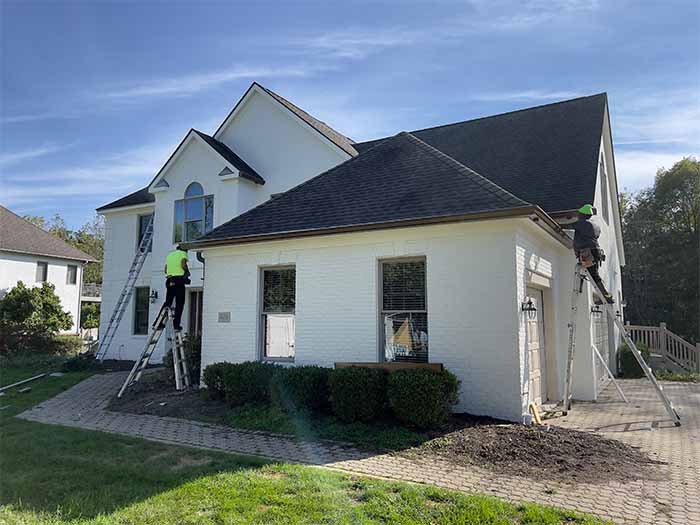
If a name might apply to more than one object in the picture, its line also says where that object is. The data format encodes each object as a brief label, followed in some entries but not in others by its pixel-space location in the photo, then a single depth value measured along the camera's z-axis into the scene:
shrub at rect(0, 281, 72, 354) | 21.42
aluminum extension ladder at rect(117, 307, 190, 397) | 11.35
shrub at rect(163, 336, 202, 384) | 11.91
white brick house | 8.45
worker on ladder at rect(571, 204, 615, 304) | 8.93
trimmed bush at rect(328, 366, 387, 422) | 7.93
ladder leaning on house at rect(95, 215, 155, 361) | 17.78
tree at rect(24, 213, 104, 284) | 55.38
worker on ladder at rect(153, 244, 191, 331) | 11.86
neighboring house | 25.75
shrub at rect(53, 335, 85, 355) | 22.23
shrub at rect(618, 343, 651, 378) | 16.16
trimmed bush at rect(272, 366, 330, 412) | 8.62
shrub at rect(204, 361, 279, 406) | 9.16
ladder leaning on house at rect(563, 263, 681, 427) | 8.79
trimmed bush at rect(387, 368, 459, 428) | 7.42
